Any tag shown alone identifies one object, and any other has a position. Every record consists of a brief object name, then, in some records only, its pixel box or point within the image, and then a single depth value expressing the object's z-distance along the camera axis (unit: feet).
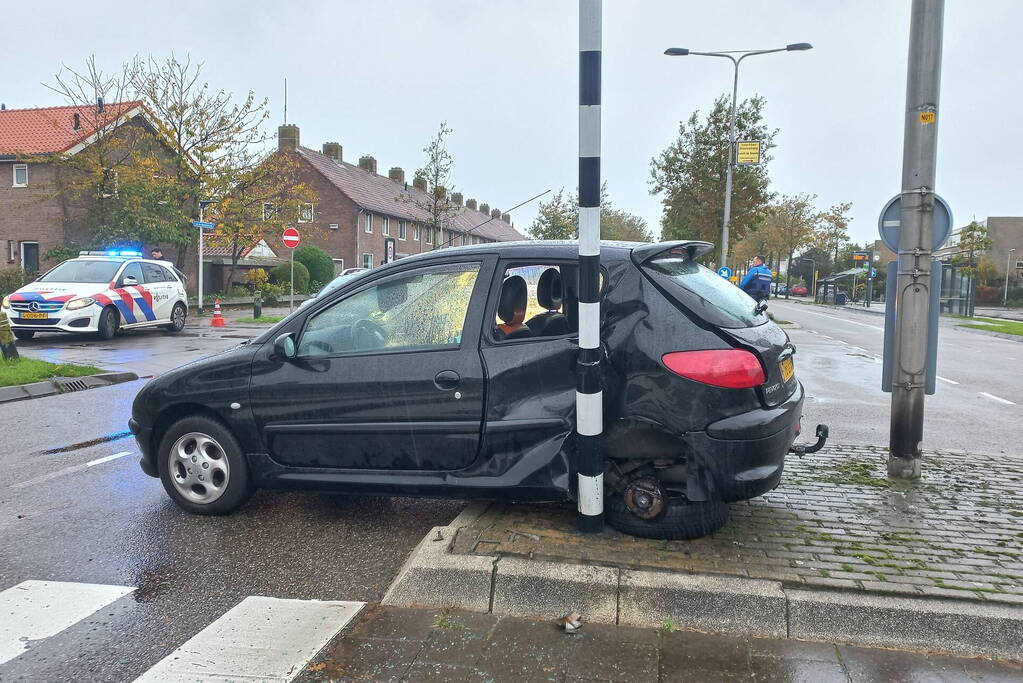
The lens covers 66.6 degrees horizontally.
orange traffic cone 70.85
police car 51.13
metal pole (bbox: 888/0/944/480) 17.33
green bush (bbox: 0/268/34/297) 80.28
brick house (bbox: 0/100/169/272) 97.40
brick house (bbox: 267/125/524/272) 161.58
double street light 83.75
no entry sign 79.30
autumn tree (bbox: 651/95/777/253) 117.70
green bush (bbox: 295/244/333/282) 140.26
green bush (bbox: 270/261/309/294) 129.90
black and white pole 12.66
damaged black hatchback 12.59
